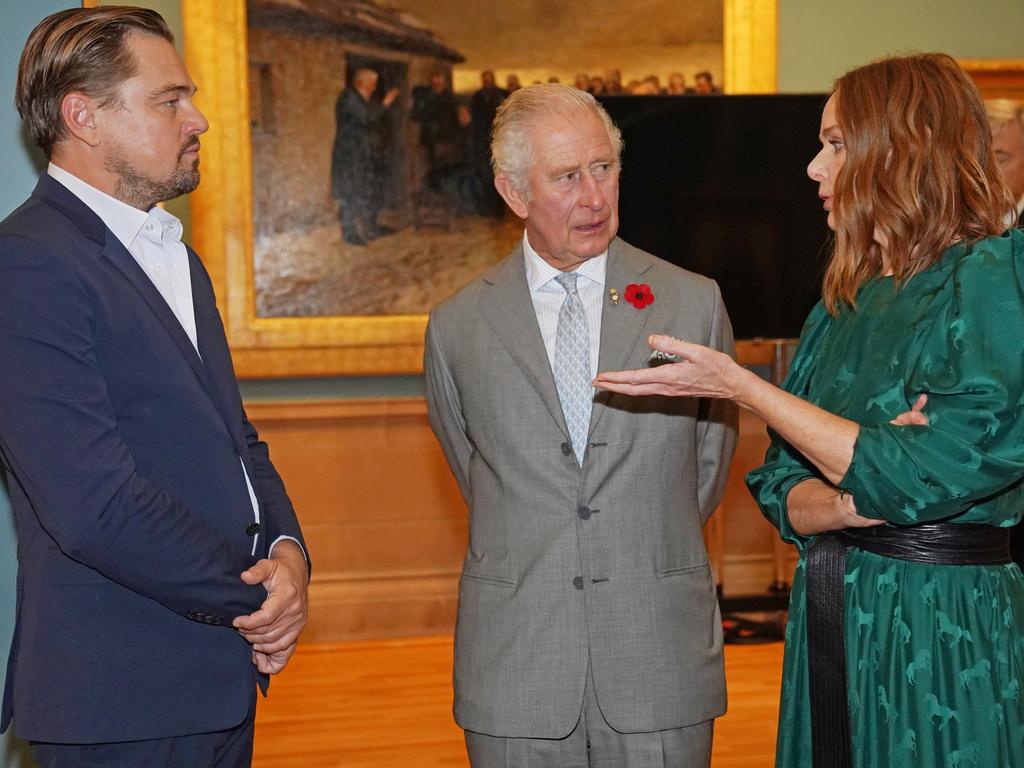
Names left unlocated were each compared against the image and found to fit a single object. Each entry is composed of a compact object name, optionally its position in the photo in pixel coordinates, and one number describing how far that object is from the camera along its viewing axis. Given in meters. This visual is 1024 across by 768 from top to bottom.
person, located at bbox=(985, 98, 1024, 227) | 4.56
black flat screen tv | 5.17
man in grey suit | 2.50
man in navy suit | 1.93
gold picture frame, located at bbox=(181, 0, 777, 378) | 5.84
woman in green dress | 2.04
